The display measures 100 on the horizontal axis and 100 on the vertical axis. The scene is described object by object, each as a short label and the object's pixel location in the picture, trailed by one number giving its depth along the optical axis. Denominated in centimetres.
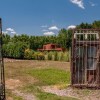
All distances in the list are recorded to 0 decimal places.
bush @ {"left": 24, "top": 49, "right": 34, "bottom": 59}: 1730
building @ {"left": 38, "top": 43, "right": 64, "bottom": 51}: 2886
